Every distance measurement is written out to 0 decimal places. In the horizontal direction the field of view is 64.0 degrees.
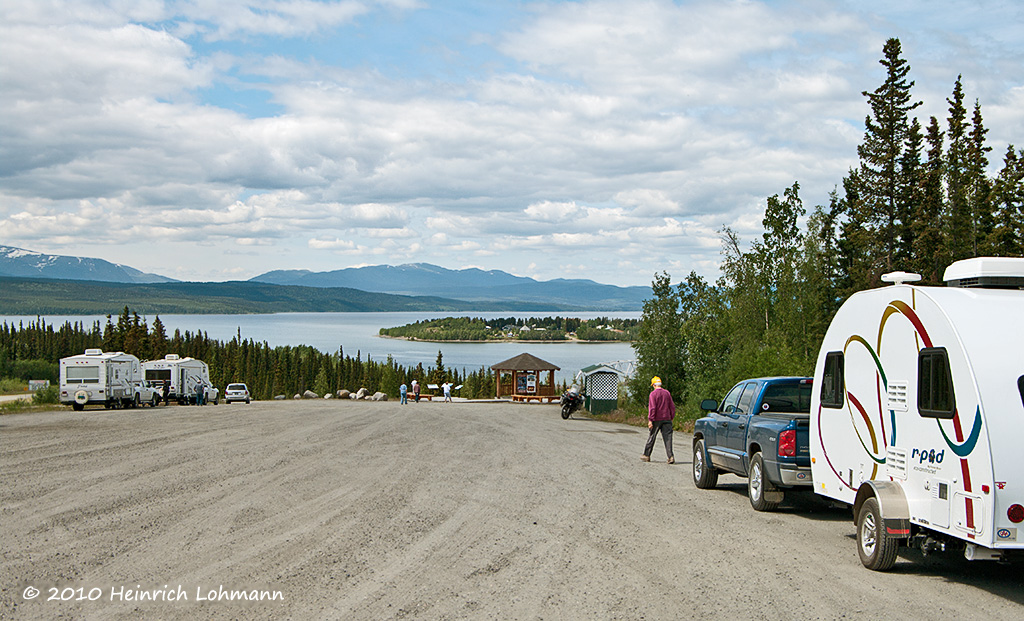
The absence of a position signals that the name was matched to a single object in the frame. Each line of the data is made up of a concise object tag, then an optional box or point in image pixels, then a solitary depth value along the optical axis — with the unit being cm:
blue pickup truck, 1101
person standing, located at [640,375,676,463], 1686
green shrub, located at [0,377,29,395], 7243
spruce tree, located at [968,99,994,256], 4094
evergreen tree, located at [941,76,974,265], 4231
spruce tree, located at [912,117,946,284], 3912
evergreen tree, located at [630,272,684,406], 3578
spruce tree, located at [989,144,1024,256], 3591
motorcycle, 3706
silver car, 5985
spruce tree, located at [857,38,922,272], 4153
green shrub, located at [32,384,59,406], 4575
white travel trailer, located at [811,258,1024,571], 678
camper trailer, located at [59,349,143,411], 3934
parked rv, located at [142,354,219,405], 5009
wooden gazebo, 5199
